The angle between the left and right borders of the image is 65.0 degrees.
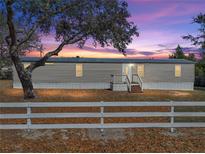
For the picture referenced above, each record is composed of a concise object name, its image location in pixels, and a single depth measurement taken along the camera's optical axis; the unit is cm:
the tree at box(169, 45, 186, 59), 4594
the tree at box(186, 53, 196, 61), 4428
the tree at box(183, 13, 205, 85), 1384
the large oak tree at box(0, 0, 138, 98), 1156
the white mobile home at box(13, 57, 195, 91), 1965
